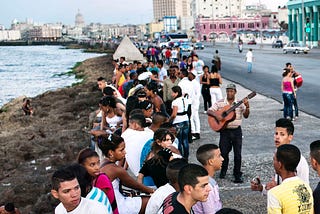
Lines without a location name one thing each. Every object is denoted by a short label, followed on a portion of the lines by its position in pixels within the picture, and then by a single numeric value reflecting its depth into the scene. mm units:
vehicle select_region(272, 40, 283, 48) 69625
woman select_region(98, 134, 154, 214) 5539
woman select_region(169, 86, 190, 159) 9664
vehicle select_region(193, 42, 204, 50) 70031
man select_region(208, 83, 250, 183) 8508
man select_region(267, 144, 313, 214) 4273
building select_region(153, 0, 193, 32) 175638
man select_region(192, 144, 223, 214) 5332
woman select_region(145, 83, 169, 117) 9242
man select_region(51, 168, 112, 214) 4250
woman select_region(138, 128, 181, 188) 5730
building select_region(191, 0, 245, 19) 151625
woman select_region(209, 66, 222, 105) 13672
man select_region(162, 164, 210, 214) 4168
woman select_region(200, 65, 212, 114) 14564
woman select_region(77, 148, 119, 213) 5027
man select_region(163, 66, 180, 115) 11719
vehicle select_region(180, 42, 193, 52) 54125
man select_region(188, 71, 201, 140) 11734
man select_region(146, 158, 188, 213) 4789
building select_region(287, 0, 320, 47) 70750
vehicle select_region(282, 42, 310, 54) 51125
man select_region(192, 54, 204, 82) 19997
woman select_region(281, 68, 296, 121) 13336
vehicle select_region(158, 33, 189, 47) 61062
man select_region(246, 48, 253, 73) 28922
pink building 130000
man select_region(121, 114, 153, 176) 6676
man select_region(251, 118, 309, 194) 6031
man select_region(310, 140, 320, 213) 4840
